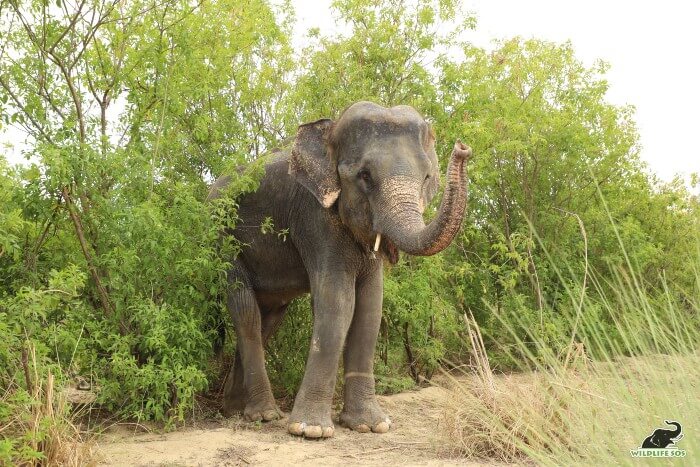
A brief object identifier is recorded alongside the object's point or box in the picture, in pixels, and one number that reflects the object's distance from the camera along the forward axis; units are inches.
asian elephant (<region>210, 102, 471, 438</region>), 285.4
